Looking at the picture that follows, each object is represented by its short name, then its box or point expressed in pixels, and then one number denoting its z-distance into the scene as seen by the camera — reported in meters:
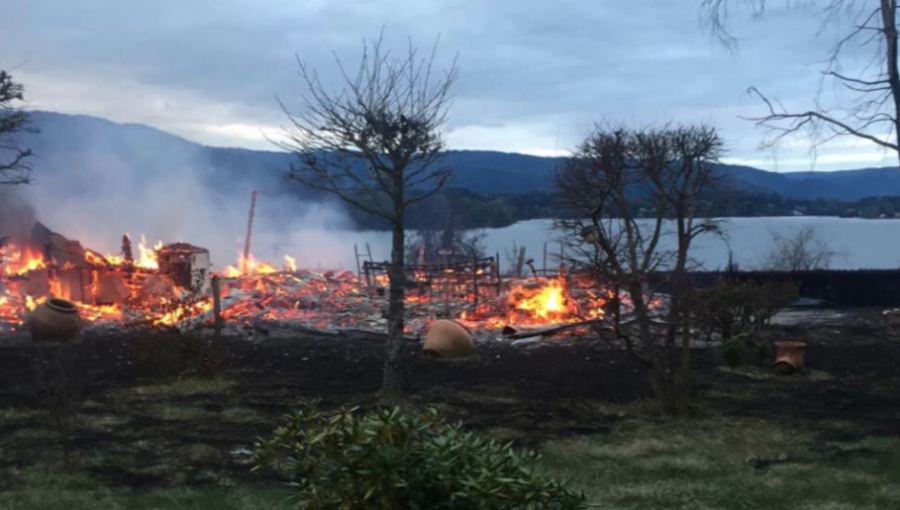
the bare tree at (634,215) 10.05
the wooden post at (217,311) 13.36
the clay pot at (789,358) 12.86
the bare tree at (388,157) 10.87
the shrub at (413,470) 3.32
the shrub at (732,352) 13.37
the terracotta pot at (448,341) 14.98
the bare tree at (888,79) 7.64
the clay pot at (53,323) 16.16
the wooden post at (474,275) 21.86
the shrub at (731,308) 15.00
